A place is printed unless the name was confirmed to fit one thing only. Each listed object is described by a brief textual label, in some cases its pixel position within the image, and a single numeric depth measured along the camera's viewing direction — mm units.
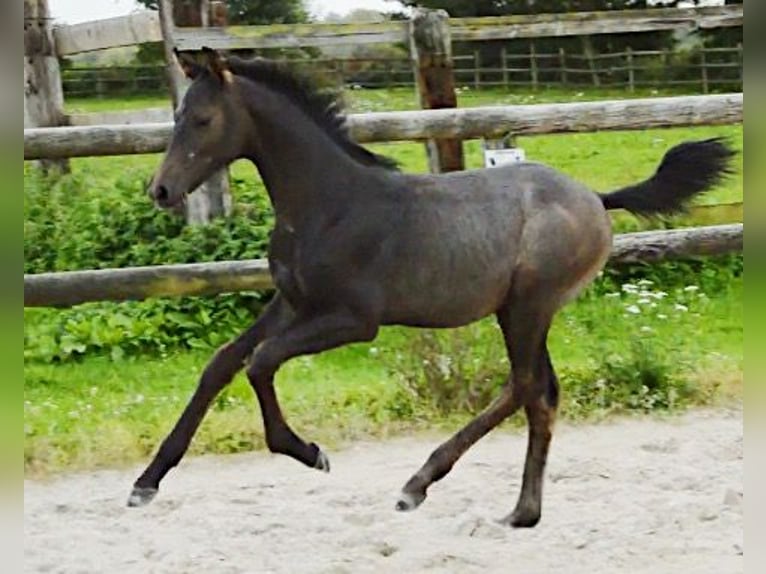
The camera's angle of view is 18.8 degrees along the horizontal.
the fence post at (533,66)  38937
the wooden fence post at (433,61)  12237
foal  6854
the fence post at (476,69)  38730
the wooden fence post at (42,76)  15102
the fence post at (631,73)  36349
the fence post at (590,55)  38370
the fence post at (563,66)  38733
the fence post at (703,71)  34624
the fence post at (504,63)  39645
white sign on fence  9696
